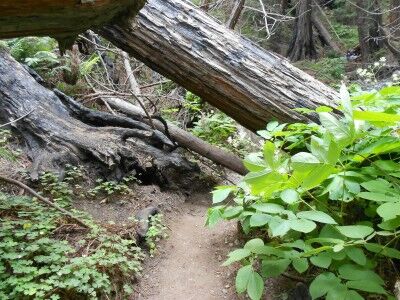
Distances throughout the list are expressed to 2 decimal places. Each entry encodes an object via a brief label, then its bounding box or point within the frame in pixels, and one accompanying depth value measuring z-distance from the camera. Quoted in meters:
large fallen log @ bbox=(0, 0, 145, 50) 1.68
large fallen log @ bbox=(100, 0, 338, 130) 3.85
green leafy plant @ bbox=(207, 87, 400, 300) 1.77
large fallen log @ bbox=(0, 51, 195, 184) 4.63
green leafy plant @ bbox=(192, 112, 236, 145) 6.48
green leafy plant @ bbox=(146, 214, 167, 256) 3.70
